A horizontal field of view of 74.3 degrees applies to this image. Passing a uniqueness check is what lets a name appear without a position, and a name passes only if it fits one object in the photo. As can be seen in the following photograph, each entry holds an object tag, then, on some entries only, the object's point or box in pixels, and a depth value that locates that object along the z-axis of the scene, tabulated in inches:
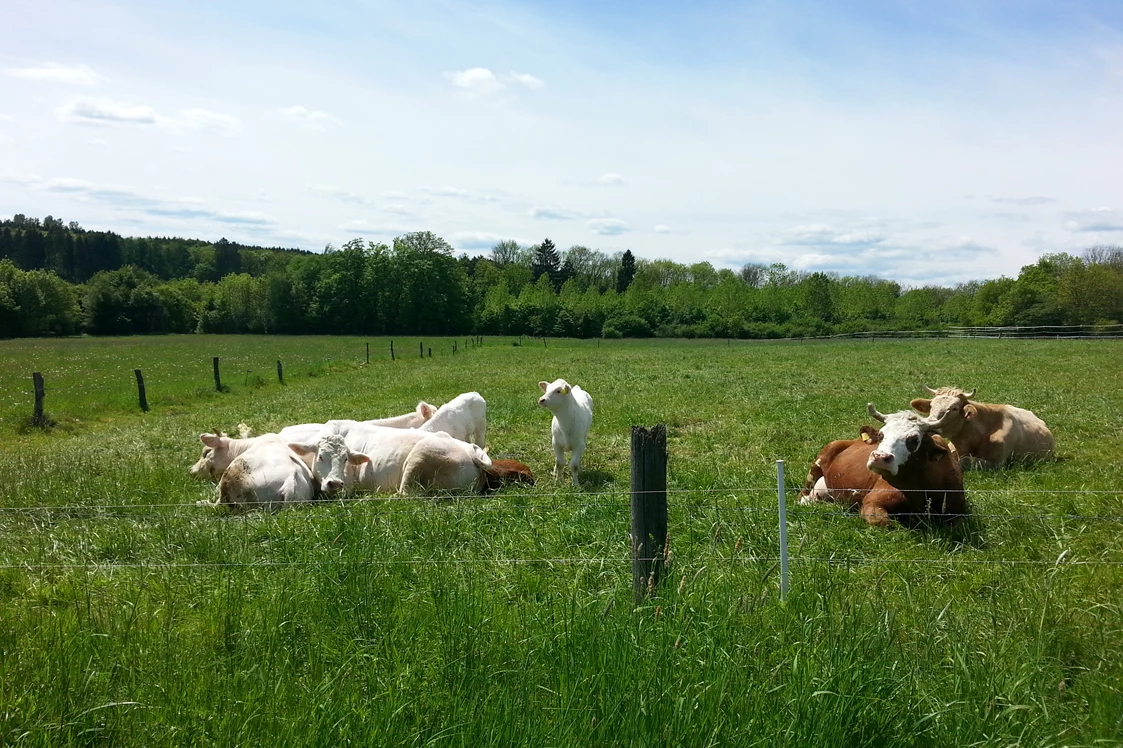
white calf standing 409.1
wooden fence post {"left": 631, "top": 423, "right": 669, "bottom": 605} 179.8
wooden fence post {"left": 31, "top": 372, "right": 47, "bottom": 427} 691.4
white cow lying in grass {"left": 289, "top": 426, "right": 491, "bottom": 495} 367.9
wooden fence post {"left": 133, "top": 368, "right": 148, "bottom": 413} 836.0
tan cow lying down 423.8
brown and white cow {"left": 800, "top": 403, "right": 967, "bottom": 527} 292.8
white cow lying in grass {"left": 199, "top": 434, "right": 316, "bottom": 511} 345.4
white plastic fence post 181.3
